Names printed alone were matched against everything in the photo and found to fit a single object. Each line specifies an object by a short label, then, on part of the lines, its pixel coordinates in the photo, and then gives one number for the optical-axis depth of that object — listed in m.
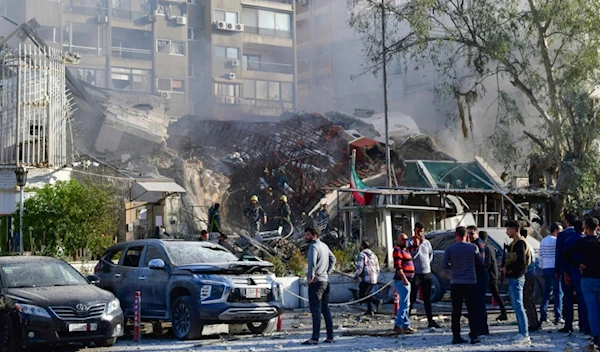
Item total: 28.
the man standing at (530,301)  12.22
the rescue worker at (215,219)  23.79
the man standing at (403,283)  12.23
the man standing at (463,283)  10.95
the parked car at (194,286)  12.13
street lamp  17.56
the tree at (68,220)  19.88
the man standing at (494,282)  13.49
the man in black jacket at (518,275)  10.99
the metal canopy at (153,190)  26.64
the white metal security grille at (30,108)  22.91
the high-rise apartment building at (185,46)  50.62
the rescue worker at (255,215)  25.70
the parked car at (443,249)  16.41
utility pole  25.14
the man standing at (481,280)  11.37
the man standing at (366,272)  16.34
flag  23.09
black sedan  10.74
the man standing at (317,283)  11.40
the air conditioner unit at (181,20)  53.83
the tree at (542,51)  23.70
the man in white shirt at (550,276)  13.02
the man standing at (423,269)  13.45
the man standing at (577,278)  10.88
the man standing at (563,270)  11.12
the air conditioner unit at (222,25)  56.38
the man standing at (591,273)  9.92
